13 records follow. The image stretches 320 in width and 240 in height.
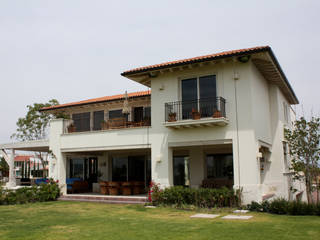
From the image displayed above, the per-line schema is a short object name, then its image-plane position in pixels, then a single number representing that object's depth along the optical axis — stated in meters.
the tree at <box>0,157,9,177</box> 51.74
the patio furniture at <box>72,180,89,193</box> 20.29
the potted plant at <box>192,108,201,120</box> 14.38
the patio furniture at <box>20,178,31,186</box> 27.17
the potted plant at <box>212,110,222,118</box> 13.93
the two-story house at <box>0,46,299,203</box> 14.03
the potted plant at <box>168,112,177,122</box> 15.02
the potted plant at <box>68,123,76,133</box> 19.56
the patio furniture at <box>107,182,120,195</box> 17.92
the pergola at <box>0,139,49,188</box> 23.03
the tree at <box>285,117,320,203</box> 14.55
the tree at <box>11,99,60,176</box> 35.88
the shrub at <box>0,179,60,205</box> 16.73
